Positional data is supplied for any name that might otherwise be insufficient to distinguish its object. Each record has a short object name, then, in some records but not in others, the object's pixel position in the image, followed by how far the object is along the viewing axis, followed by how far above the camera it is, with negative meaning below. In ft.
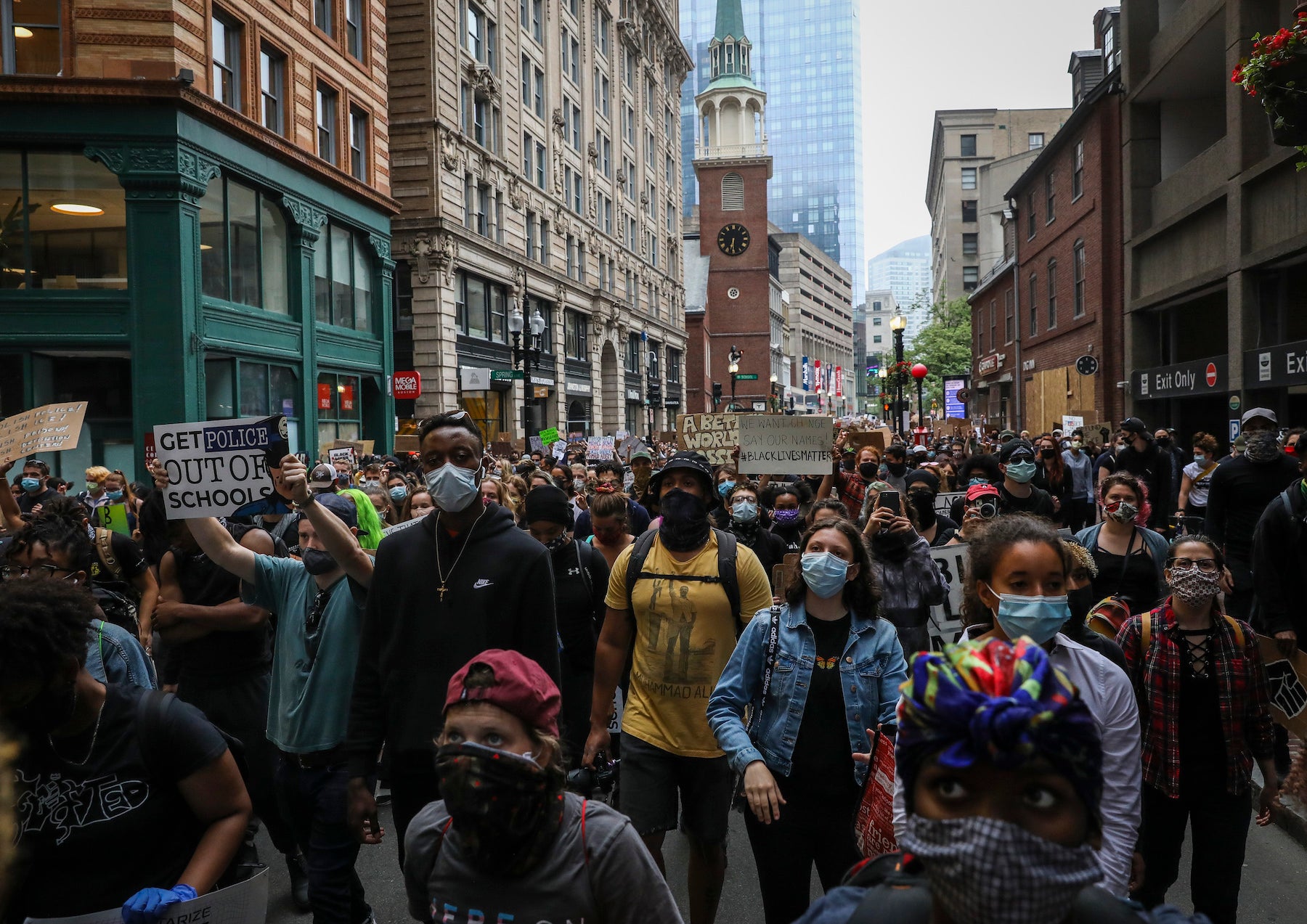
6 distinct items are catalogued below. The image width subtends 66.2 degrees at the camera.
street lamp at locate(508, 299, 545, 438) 80.83 +8.26
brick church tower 303.48 +67.85
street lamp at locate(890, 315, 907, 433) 67.60 +6.16
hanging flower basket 25.27 +9.35
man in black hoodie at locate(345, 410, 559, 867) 12.87 -2.31
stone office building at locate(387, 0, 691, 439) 110.22 +33.86
